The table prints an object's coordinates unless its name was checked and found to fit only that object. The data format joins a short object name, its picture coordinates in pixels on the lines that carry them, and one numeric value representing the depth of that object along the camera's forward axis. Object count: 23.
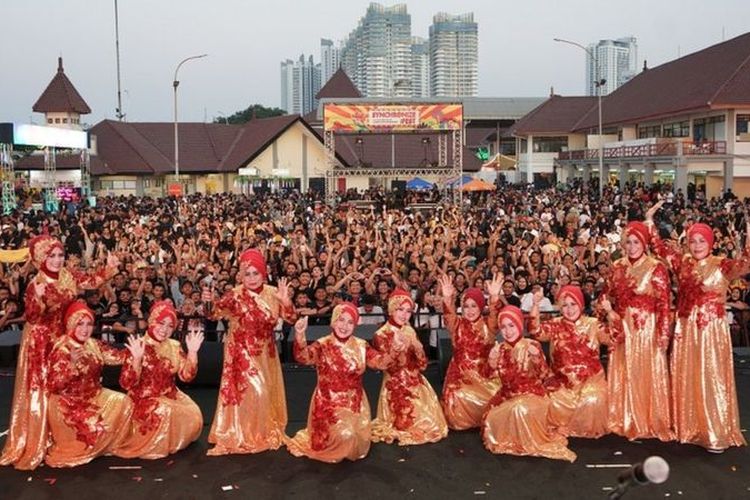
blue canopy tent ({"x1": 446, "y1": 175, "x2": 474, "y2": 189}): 29.21
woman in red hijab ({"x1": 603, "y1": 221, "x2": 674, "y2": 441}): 6.27
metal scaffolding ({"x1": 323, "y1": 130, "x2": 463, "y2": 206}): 29.97
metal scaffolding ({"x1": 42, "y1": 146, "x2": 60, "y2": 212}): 28.16
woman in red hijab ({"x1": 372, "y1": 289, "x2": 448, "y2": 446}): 6.32
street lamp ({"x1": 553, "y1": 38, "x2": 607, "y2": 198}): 28.83
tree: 73.50
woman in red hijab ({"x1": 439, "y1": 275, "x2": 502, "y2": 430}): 6.68
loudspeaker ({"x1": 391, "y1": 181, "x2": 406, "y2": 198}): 33.12
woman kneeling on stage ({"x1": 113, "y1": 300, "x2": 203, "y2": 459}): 6.11
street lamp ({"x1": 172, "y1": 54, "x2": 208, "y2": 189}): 29.21
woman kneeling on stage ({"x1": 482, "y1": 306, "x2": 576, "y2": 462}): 6.10
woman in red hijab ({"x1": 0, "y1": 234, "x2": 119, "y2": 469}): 5.89
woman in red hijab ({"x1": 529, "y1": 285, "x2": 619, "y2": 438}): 6.34
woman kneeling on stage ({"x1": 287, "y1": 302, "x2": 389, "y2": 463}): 6.00
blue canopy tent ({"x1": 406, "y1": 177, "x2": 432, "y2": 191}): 32.56
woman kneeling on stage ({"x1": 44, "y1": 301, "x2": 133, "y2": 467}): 5.83
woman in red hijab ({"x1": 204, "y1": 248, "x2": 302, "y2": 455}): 6.22
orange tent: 31.05
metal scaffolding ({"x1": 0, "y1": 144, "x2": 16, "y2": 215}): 25.97
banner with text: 29.81
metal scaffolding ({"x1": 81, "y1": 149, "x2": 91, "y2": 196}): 31.36
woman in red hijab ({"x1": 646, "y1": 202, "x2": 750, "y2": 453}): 6.09
